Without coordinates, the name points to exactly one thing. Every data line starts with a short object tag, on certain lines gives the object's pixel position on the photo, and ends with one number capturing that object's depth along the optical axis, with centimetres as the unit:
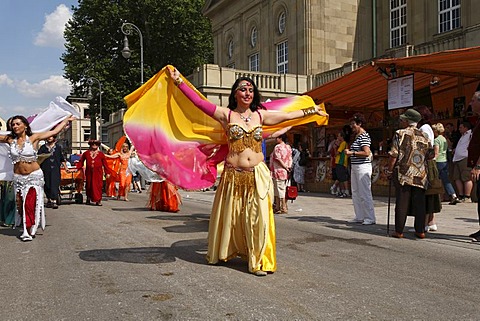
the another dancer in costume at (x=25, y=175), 791
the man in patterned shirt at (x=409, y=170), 771
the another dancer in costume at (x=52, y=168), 1315
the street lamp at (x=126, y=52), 2817
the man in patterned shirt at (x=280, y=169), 1165
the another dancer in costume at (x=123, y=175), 1667
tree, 4369
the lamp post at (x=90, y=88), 4041
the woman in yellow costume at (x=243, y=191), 535
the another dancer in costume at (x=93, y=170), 1457
